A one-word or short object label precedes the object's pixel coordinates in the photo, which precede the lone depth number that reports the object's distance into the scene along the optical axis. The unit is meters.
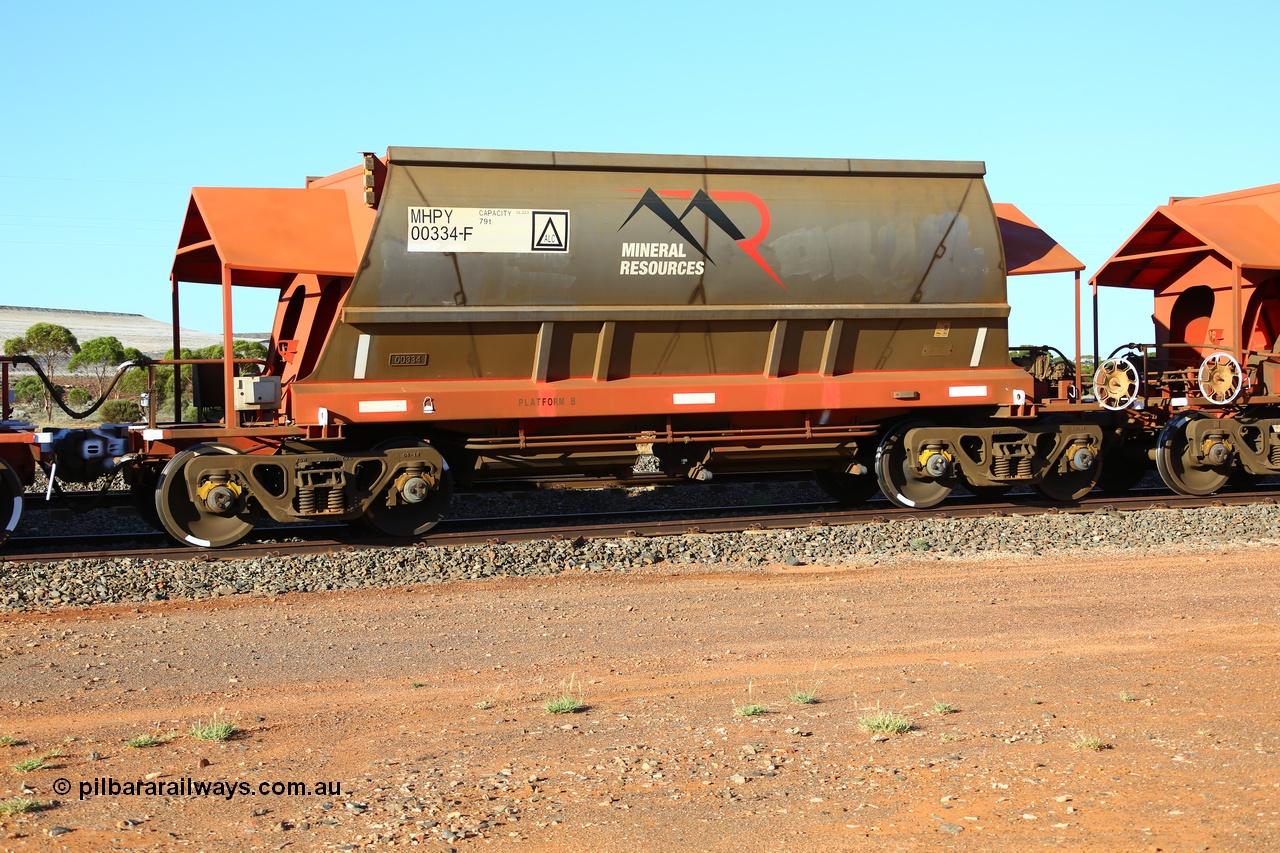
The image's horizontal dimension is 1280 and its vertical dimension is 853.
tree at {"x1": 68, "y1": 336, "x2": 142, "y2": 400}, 52.97
